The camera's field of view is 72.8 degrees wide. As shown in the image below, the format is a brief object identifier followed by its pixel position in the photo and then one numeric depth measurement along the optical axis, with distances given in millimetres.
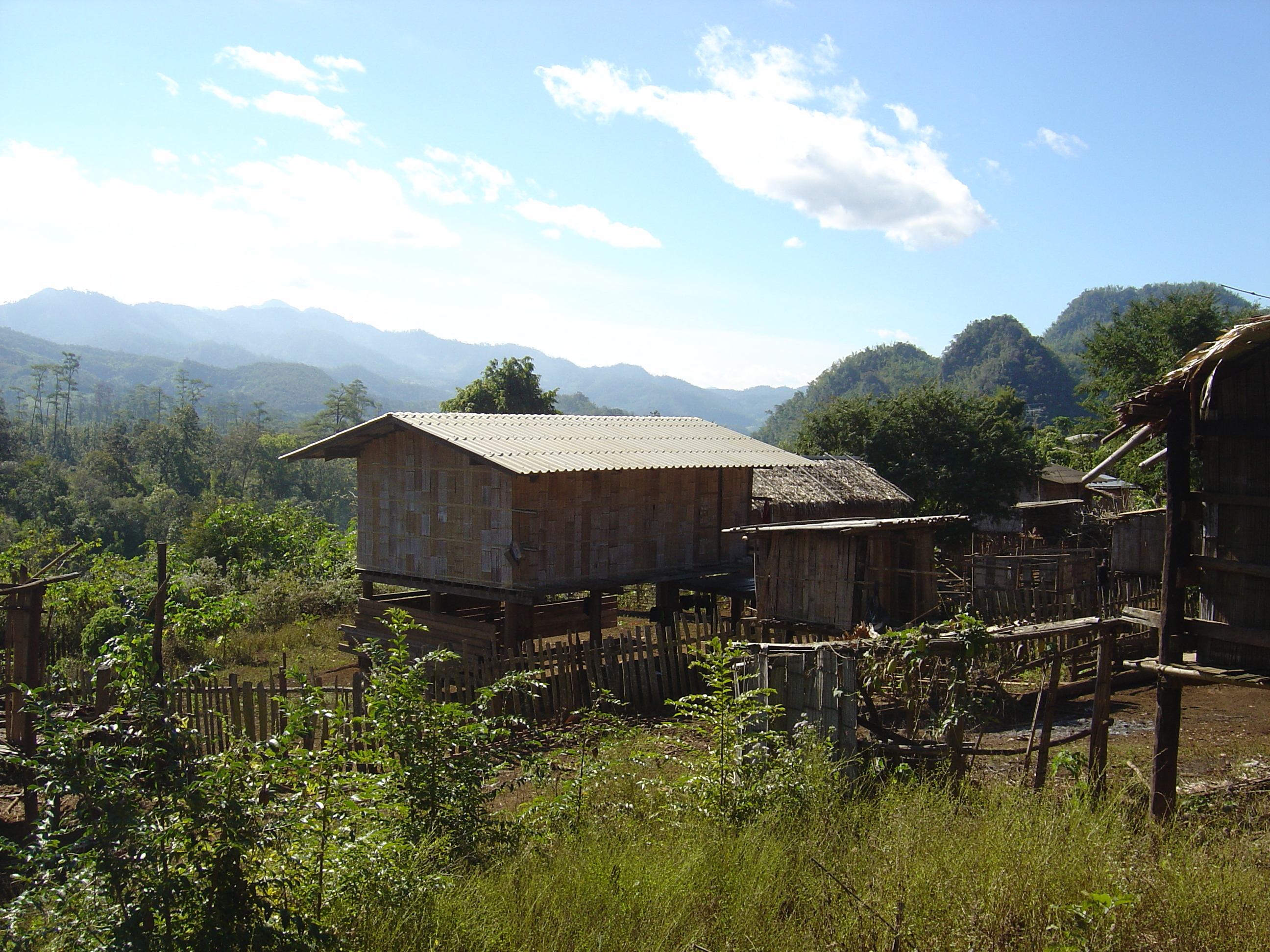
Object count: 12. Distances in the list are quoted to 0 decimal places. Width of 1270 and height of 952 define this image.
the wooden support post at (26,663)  7398
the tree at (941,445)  27359
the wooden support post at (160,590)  7266
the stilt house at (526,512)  13703
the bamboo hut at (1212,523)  5652
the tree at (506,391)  32188
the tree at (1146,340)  28406
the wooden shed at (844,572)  11922
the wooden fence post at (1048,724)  6062
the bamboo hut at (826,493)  19766
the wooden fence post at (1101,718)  6195
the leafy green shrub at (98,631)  16547
